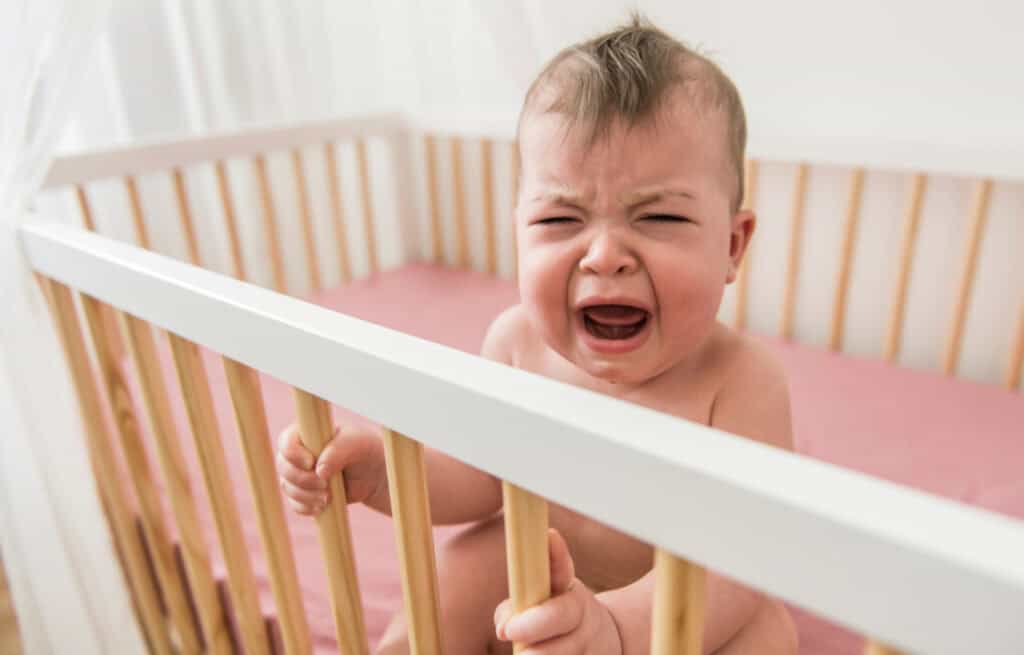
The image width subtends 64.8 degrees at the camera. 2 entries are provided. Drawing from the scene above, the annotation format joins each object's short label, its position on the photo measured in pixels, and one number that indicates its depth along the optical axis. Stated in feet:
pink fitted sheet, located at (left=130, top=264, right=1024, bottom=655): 2.56
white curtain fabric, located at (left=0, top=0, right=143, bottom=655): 2.67
